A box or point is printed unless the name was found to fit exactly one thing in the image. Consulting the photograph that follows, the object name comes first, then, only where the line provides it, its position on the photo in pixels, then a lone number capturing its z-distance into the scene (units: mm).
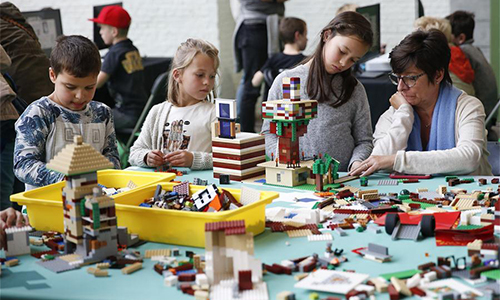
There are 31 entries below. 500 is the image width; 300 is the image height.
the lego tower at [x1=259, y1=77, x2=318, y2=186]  2305
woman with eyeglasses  2588
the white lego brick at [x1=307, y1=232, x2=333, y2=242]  1734
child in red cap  5059
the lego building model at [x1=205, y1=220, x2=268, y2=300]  1419
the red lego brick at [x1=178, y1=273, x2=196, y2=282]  1463
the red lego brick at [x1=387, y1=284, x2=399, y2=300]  1336
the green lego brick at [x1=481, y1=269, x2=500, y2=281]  1427
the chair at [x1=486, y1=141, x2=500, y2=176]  2820
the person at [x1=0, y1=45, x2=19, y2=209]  2826
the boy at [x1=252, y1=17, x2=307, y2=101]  5492
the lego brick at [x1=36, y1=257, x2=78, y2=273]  1565
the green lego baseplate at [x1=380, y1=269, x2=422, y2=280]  1449
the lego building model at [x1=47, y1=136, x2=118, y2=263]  1589
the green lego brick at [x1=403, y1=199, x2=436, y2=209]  2018
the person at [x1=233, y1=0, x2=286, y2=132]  6332
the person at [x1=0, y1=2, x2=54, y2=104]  3660
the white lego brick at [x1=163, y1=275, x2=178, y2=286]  1455
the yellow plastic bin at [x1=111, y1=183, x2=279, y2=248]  1685
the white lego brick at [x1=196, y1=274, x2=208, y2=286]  1441
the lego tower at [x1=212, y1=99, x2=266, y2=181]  2445
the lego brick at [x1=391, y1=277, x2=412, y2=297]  1356
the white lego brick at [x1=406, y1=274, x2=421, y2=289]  1388
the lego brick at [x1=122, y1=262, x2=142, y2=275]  1534
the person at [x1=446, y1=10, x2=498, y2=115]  5102
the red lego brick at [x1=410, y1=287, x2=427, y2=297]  1359
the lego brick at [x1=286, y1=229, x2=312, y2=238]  1771
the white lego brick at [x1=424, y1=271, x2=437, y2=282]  1427
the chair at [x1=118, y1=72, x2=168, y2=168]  4902
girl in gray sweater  2781
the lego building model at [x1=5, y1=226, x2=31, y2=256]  1672
